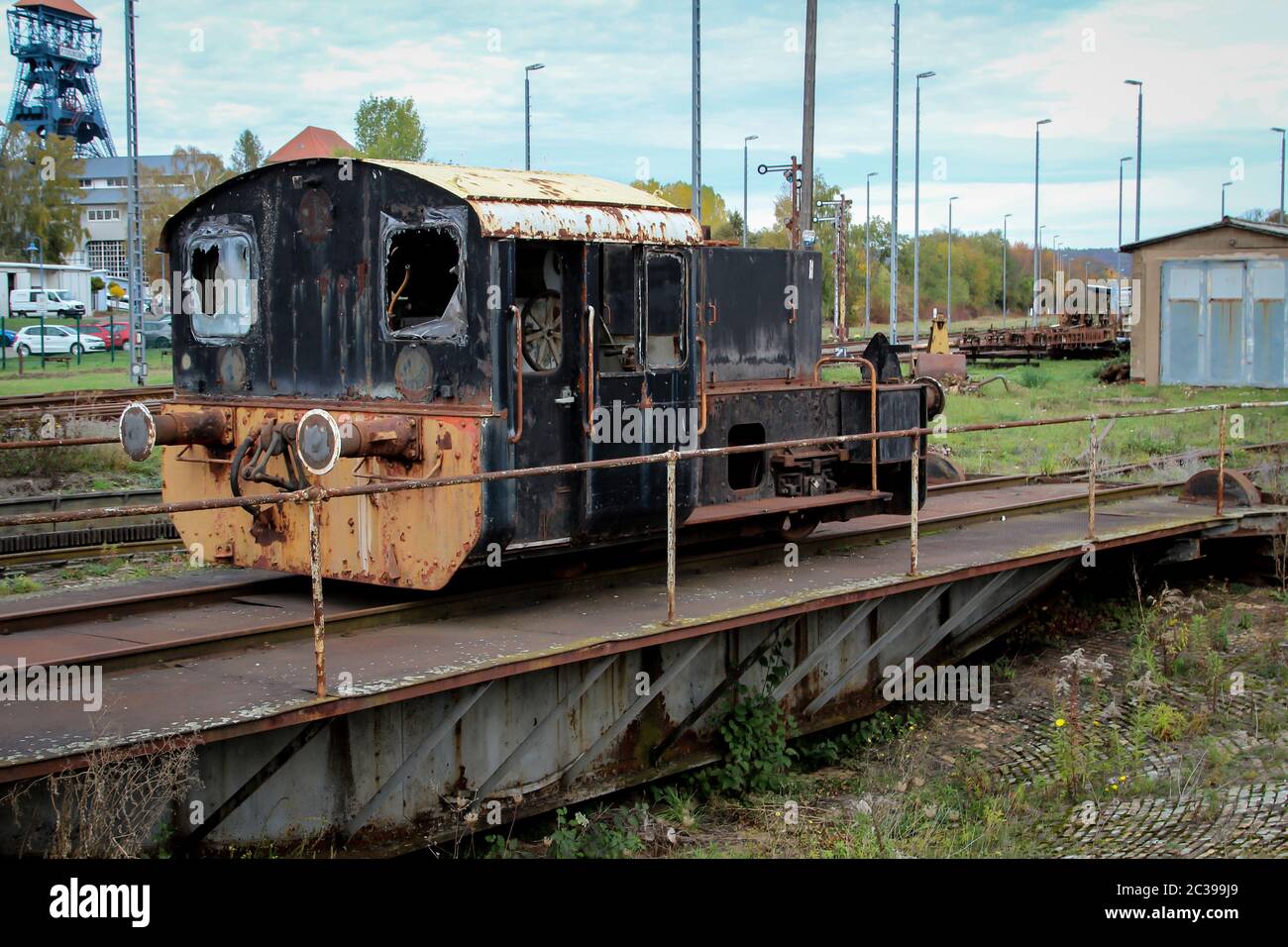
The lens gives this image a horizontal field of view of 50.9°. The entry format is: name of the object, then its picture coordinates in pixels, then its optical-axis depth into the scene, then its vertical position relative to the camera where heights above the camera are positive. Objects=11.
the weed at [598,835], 7.46 -2.64
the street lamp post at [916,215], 38.23 +4.64
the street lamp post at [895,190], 33.51 +4.50
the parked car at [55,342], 42.55 +0.98
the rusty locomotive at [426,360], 7.98 +0.08
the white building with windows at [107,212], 89.56 +10.74
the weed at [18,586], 10.70 -1.70
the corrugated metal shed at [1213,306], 30.02 +1.47
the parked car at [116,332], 47.78 +1.43
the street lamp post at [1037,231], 49.80 +5.56
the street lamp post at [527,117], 29.66 +5.59
